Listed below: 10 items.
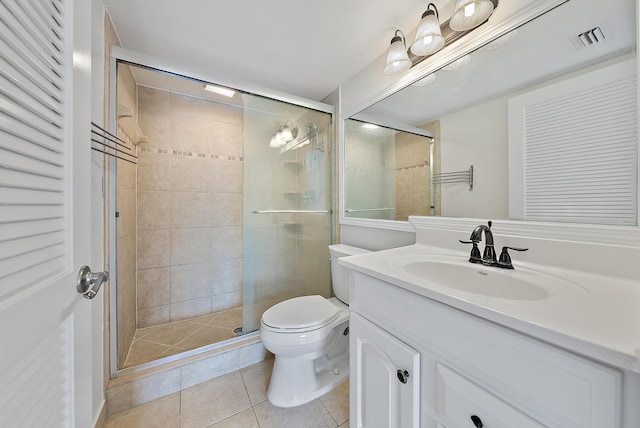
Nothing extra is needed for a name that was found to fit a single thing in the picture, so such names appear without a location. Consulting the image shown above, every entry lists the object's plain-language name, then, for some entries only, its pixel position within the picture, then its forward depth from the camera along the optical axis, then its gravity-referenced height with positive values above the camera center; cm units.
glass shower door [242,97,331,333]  174 +8
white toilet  123 -75
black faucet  83 -14
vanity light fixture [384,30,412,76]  124 +86
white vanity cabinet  41 -37
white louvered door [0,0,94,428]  37 +1
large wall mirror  73 +37
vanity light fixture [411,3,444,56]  105 +84
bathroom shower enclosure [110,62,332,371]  173 +2
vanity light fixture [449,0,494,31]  94 +84
